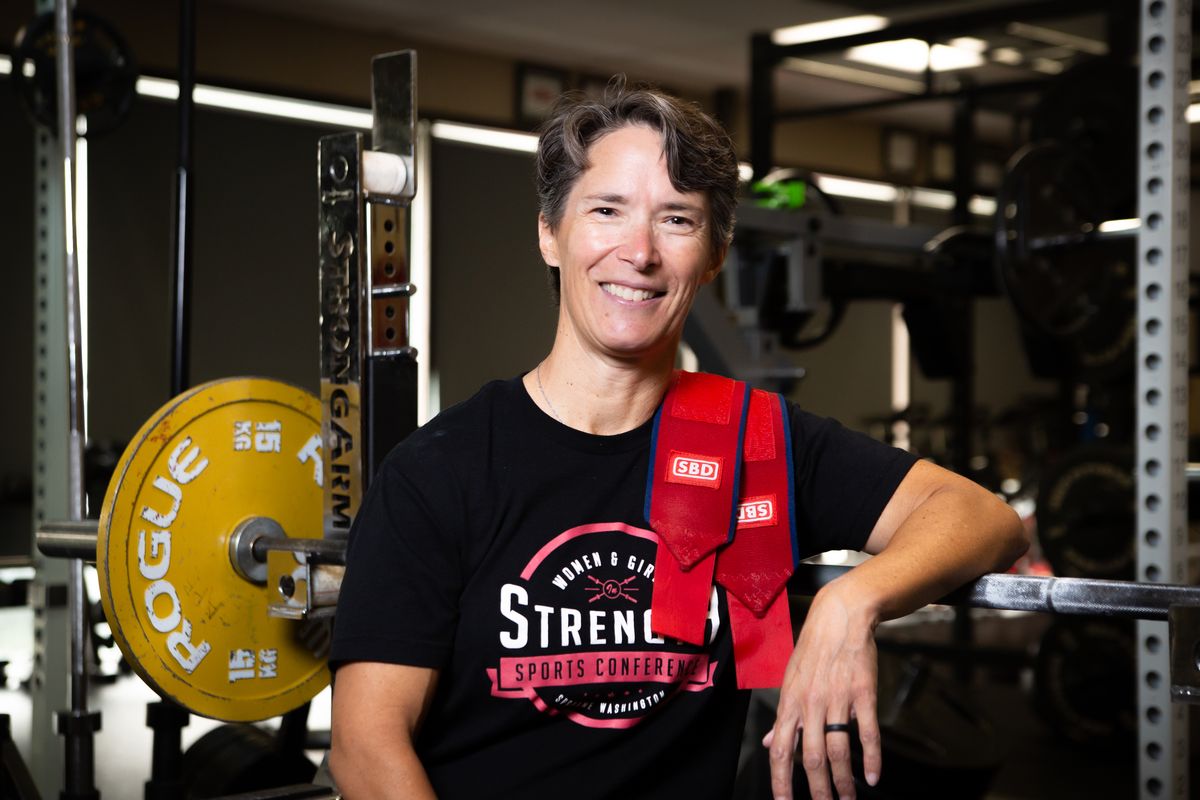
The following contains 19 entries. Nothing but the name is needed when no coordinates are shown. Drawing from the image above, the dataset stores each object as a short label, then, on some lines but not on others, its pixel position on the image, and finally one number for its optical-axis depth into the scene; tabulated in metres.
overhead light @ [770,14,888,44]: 6.41
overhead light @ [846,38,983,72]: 7.02
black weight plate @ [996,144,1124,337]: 3.51
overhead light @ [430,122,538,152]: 6.86
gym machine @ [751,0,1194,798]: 1.89
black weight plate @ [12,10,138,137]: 2.94
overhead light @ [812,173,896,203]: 8.87
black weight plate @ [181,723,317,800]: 1.88
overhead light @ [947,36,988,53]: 6.89
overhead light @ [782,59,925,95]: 7.38
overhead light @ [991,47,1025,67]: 7.09
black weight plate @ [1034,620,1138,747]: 3.89
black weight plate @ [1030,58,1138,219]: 3.72
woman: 1.16
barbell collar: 1.49
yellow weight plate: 1.54
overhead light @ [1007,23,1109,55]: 6.53
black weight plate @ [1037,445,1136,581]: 3.92
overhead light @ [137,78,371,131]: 5.92
